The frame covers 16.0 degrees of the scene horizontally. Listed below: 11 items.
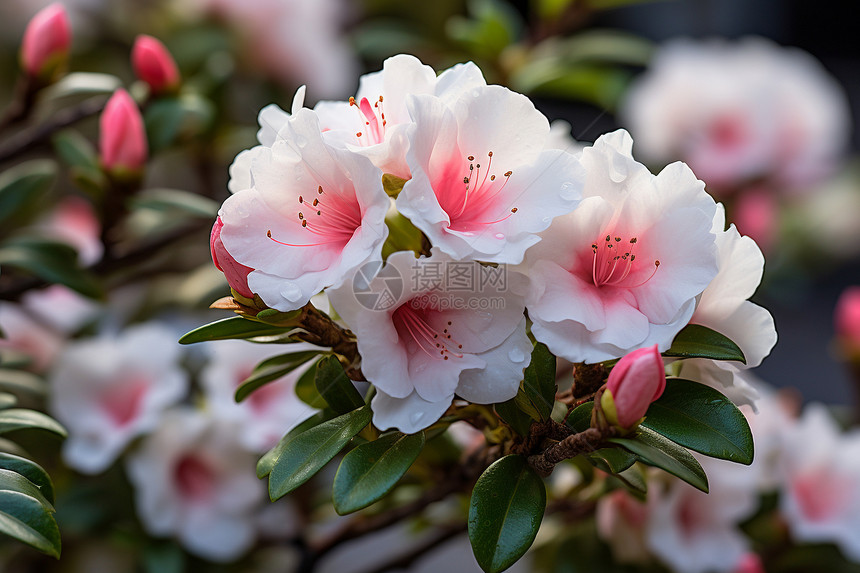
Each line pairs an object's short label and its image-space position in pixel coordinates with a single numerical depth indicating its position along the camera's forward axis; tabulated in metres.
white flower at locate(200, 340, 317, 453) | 0.97
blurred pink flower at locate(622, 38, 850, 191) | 1.46
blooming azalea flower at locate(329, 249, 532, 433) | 0.84
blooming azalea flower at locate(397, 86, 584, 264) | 0.83
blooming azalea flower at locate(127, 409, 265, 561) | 0.98
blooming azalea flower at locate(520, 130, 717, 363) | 0.84
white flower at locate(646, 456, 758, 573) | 0.96
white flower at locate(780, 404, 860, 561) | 1.00
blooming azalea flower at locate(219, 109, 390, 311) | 0.83
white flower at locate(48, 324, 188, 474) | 0.98
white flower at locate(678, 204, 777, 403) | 0.85
